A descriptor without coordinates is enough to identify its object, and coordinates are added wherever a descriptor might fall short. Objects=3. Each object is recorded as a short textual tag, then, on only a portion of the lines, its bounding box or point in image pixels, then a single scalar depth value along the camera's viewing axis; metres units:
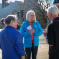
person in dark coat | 1.62
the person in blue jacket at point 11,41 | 1.59
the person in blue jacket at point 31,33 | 2.59
